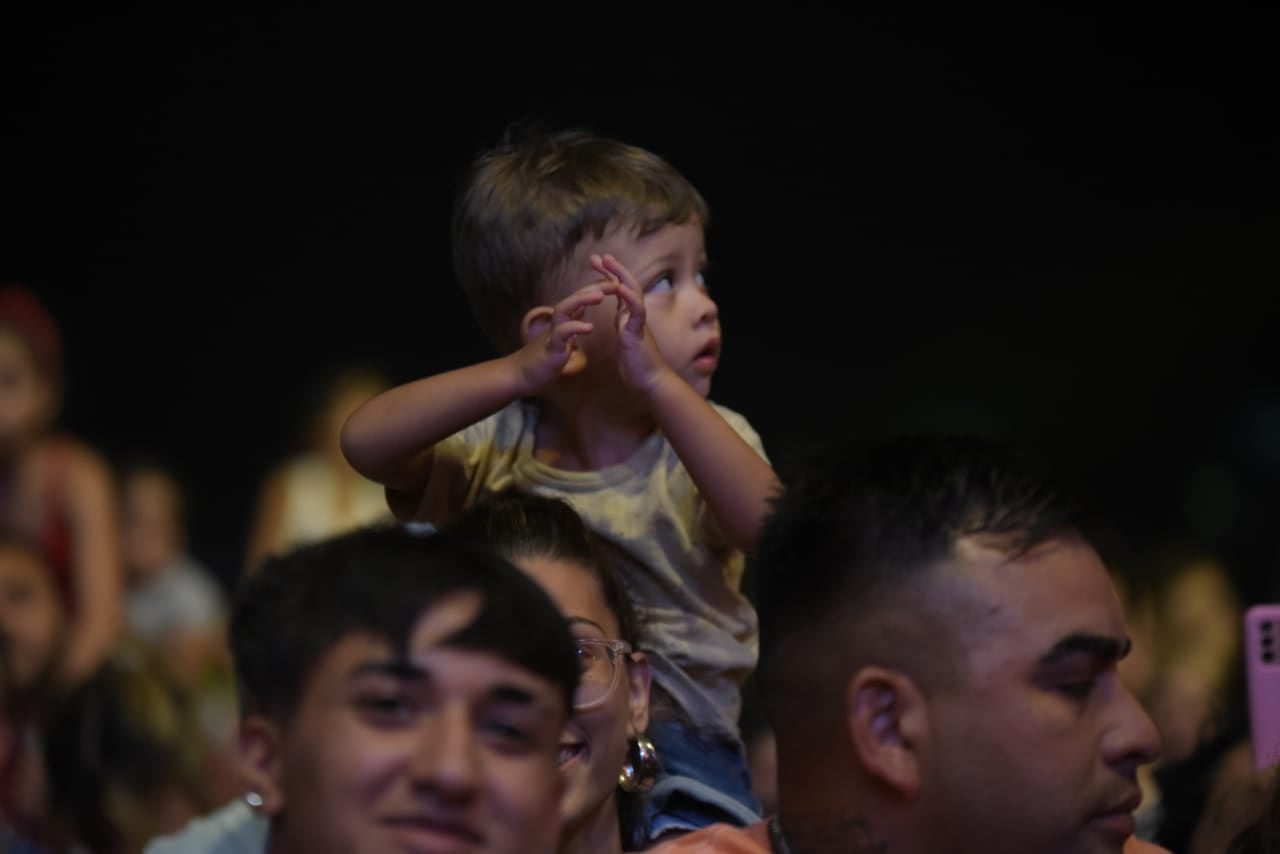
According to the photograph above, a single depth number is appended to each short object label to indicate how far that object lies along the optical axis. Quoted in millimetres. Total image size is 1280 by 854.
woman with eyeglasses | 3691
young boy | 3871
